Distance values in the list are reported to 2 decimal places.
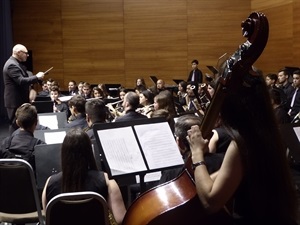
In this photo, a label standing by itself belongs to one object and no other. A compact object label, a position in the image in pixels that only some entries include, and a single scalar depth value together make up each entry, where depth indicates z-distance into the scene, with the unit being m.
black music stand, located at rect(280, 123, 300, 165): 4.58
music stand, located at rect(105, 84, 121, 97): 12.12
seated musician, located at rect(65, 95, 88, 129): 6.01
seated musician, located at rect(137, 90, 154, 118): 7.65
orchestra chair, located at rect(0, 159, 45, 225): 3.49
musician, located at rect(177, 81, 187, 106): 11.41
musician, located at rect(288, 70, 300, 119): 8.80
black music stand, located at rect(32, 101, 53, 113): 8.29
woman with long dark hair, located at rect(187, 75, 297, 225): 1.80
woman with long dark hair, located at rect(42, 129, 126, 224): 2.87
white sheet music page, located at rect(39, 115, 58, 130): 6.45
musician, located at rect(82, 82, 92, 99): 11.08
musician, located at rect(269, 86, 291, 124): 5.90
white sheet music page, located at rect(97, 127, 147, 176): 3.45
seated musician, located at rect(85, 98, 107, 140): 5.24
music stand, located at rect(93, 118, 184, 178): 3.47
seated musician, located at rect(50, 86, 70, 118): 9.24
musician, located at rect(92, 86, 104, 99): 10.04
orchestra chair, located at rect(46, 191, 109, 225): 2.59
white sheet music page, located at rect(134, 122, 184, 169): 3.54
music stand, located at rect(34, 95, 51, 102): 10.66
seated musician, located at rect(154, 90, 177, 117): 6.18
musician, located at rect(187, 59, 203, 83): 14.89
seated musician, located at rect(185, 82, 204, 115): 9.44
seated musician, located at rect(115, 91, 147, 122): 5.84
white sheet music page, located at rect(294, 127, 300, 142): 4.59
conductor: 6.77
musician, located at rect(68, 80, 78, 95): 12.84
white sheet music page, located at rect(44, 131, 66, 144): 4.86
